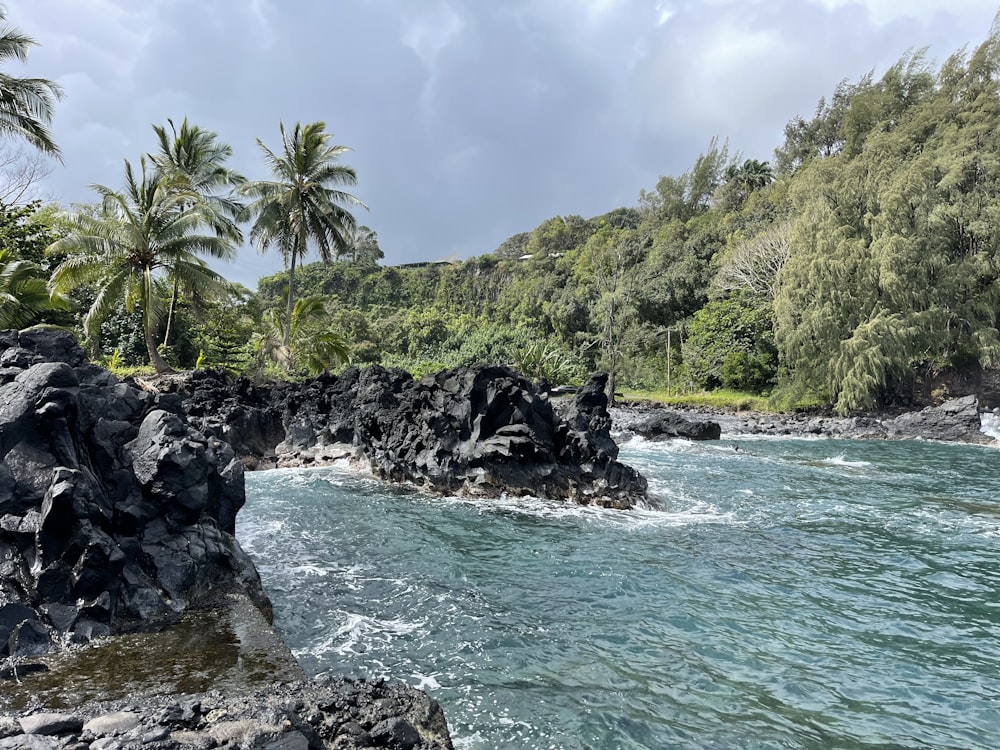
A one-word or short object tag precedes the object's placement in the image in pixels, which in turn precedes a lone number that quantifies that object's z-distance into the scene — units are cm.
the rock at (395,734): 332
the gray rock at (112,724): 303
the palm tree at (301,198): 3200
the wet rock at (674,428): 2741
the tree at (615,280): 5334
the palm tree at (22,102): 1948
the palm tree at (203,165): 3100
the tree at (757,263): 4291
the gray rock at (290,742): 297
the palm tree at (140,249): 2331
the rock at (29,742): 273
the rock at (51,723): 290
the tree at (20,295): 1964
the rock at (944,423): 2611
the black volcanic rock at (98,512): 505
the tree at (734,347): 4166
